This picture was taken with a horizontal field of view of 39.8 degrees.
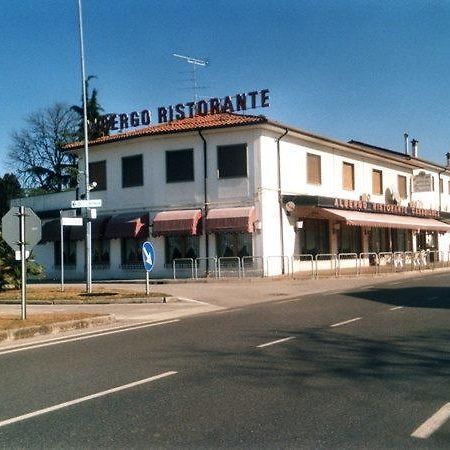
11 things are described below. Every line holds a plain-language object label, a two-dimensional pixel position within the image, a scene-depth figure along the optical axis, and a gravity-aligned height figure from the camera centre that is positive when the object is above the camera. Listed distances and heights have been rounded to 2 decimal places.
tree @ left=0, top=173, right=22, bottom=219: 58.41 +6.25
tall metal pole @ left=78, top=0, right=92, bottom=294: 22.91 +2.95
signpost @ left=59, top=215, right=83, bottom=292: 20.95 +1.19
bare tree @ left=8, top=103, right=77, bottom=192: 61.62 +10.48
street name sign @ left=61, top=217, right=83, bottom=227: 20.95 +1.19
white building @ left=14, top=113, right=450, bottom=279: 29.17 +2.71
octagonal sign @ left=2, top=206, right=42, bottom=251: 13.41 +0.63
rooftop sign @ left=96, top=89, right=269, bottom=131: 31.73 +7.70
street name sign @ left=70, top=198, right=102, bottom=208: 20.80 +1.77
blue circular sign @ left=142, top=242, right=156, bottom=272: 19.83 -0.03
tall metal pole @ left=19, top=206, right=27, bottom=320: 13.31 +0.13
